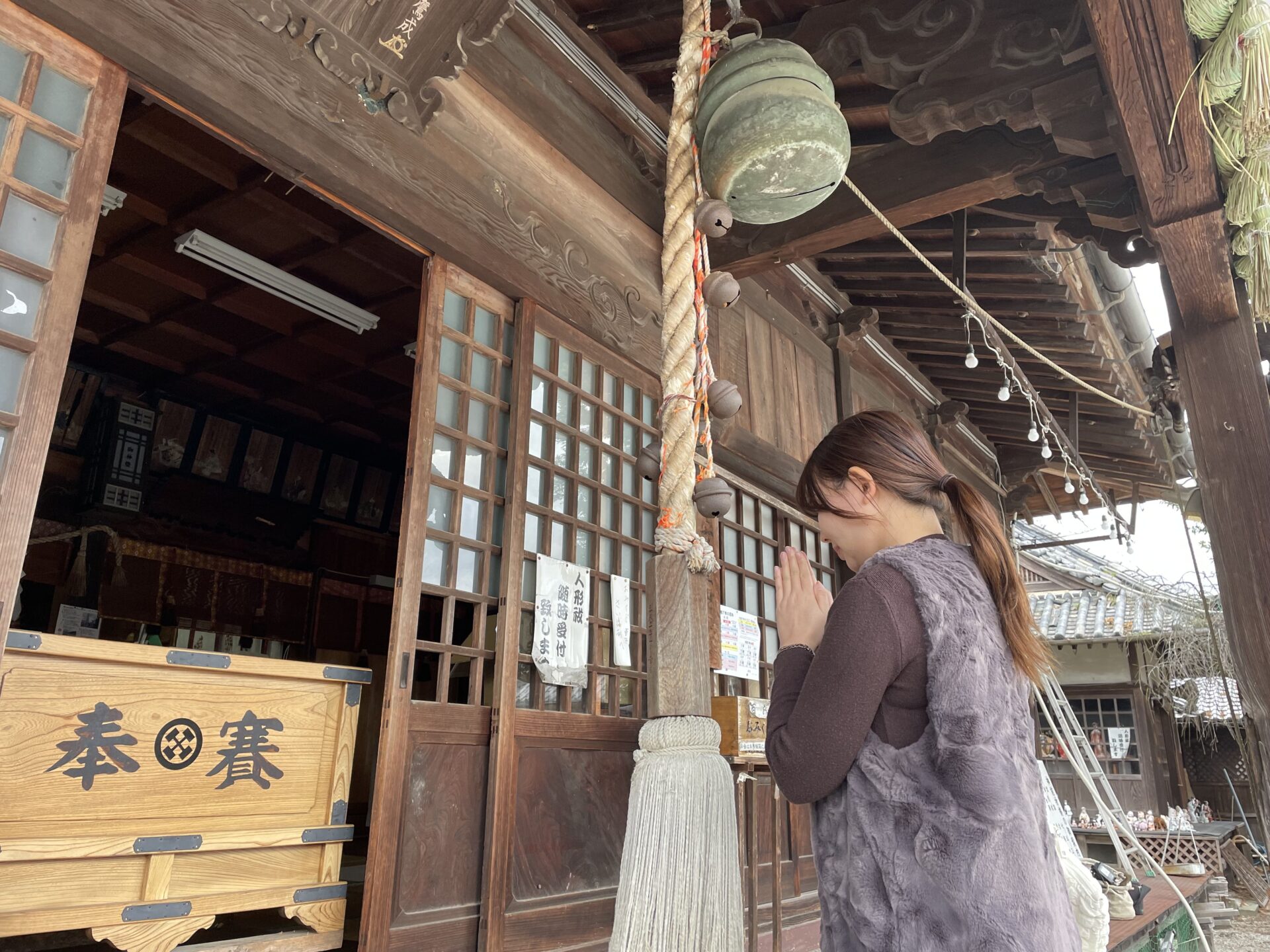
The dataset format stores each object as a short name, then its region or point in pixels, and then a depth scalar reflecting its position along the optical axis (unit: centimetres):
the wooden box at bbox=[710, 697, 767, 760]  287
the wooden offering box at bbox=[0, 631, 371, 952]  239
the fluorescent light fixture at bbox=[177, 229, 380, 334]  472
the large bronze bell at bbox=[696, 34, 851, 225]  243
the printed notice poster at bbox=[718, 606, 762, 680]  443
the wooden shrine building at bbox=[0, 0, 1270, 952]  240
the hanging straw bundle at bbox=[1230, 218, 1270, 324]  324
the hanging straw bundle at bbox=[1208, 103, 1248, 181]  296
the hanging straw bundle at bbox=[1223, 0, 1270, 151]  263
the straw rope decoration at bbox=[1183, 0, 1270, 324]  267
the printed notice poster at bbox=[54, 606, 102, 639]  641
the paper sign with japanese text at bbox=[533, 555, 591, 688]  333
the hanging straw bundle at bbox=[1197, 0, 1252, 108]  269
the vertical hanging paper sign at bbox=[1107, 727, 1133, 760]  1337
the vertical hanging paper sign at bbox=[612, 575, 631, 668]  366
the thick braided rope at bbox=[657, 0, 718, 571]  174
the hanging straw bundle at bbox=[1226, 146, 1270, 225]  300
